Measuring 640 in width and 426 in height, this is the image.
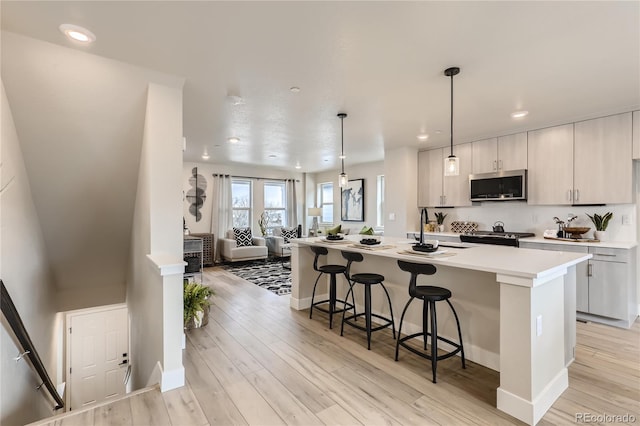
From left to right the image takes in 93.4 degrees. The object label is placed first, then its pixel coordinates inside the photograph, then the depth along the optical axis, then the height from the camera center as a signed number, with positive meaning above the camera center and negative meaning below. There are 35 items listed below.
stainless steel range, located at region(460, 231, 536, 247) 4.29 -0.41
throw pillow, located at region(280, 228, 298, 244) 8.32 -0.61
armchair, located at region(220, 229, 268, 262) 7.24 -0.94
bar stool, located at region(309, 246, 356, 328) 3.38 -0.70
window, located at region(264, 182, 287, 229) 8.91 +0.25
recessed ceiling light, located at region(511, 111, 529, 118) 3.65 +1.19
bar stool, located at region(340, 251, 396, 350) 2.89 -0.74
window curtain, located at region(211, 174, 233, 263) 7.68 +0.04
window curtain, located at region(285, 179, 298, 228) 9.09 +0.29
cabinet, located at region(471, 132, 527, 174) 4.52 +0.89
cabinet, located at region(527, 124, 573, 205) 4.07 +0.63
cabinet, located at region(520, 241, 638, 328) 3.44 -0.92
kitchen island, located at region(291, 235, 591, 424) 1.92 -0.77
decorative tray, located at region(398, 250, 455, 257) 2.55 -0.37
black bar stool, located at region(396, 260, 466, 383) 2.31 -0.67
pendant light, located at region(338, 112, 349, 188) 4.15 +0.45
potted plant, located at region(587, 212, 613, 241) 3.90 -0.19
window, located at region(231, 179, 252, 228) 8.29 +0.26
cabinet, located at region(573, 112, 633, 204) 3.61 +0.61
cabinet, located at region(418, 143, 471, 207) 5.21 +0.54
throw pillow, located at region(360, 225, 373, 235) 5.57 -0.39
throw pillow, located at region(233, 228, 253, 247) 7.58 -0.64
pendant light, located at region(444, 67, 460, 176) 2.92 +0.44
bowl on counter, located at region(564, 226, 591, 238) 3.94 -0.27
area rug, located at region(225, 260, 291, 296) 5.21 -1.30
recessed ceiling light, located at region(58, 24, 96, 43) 1.94 +1.19
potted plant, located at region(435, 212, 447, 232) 5.75 -0.15
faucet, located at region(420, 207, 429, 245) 5.89 -0.11
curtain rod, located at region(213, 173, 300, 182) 7.75 +0.96
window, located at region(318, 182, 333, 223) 9.29 +0.31
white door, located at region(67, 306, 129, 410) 4.21 -2.08
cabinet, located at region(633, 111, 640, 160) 3.51 +0.87
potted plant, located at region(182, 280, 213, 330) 3.27 -1.02
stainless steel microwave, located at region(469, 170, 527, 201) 4.45 +0.38
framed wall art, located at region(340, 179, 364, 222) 8.13 +0.25
